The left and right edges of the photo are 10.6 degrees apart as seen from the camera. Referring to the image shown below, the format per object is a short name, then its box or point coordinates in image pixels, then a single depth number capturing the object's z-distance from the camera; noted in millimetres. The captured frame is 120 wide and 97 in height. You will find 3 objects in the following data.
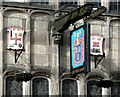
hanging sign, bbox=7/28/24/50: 34344
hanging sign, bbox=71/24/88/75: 32644
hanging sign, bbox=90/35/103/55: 35688
